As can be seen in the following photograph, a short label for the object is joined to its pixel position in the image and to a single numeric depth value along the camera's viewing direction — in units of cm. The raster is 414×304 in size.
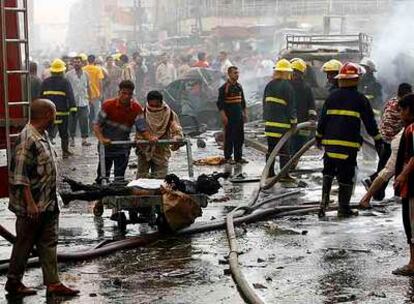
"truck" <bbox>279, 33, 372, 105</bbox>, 2018
